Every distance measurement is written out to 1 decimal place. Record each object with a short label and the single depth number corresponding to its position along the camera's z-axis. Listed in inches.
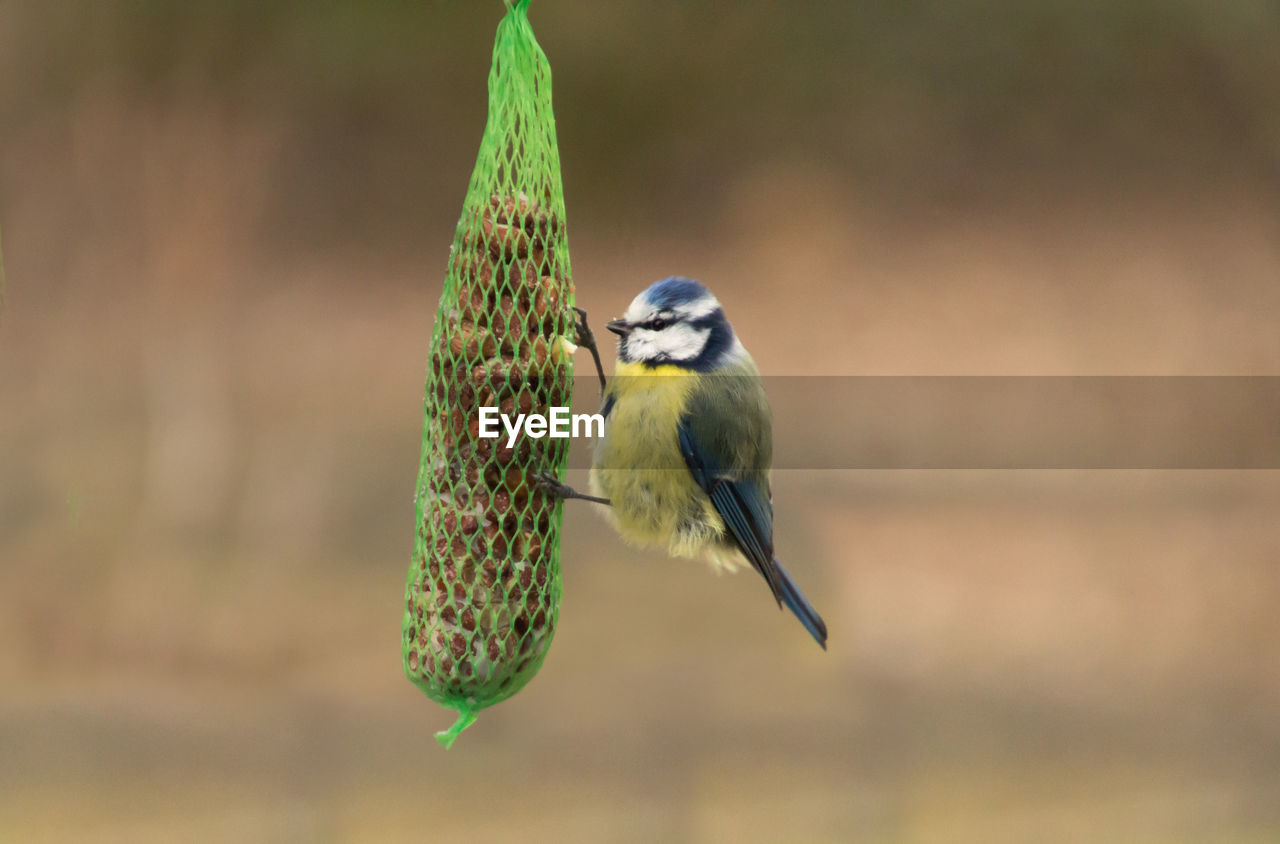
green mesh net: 230.6
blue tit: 232.0
